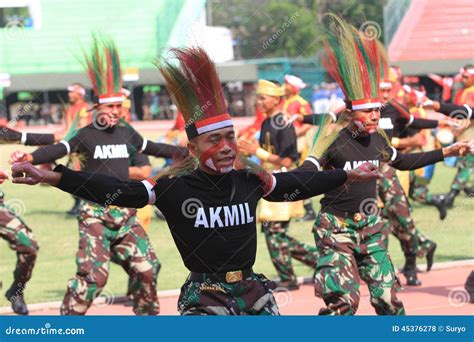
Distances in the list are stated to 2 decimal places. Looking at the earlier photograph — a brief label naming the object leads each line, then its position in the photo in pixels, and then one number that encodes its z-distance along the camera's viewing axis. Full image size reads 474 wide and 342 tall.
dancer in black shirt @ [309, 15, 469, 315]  17.41
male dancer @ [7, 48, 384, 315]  12.92
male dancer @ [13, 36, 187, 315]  19.53
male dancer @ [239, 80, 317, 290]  24.22
